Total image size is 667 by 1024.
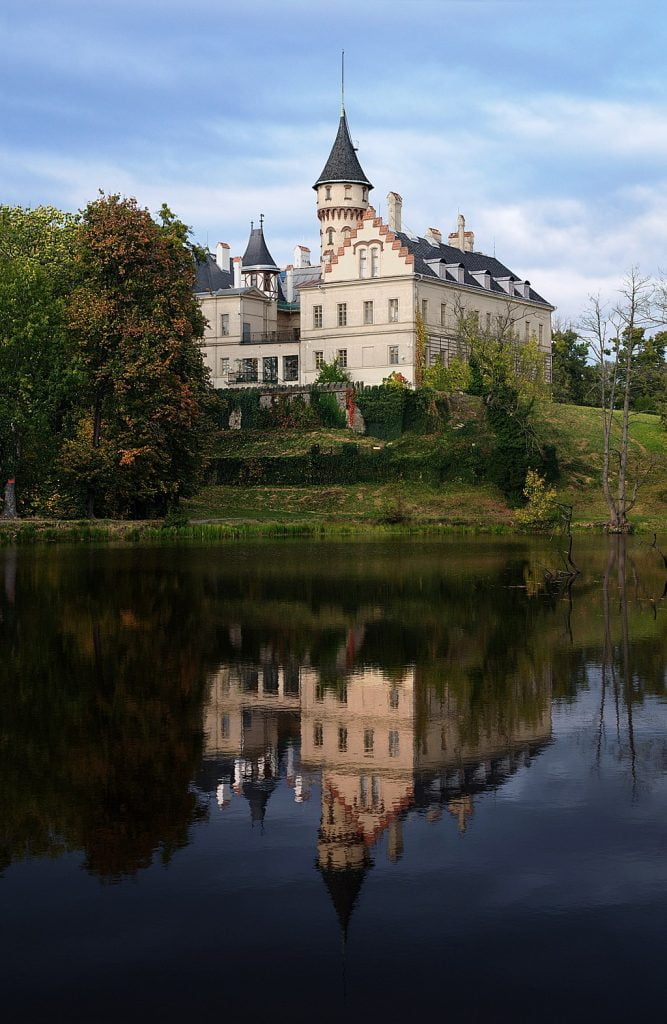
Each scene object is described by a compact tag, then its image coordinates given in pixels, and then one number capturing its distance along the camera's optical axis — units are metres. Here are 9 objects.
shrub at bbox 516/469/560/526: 56.75
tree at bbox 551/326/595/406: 108.06
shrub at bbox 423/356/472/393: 80.00
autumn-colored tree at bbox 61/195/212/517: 52.81
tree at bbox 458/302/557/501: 66.44
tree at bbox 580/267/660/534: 58.28
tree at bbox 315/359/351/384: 80.88
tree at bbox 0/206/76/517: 51.44
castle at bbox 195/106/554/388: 82.81
